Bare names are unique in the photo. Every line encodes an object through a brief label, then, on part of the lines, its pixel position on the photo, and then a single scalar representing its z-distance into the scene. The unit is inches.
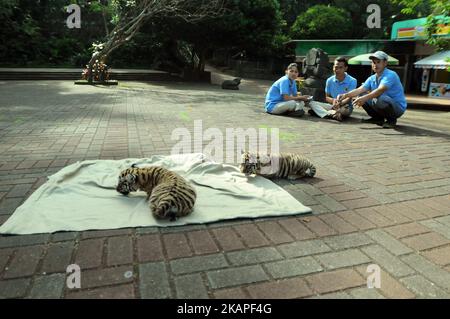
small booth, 710.5
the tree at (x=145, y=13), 666.8
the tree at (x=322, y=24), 1089.4
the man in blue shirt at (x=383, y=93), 297.6
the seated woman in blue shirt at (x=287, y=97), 345.1
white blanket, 116.5
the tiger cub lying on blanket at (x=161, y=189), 117.3
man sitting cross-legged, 339.0
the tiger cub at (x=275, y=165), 163.6
